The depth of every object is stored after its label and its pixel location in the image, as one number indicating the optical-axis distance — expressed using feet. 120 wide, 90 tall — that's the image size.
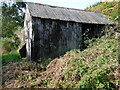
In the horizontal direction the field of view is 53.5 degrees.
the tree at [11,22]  45.75
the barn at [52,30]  26.07
